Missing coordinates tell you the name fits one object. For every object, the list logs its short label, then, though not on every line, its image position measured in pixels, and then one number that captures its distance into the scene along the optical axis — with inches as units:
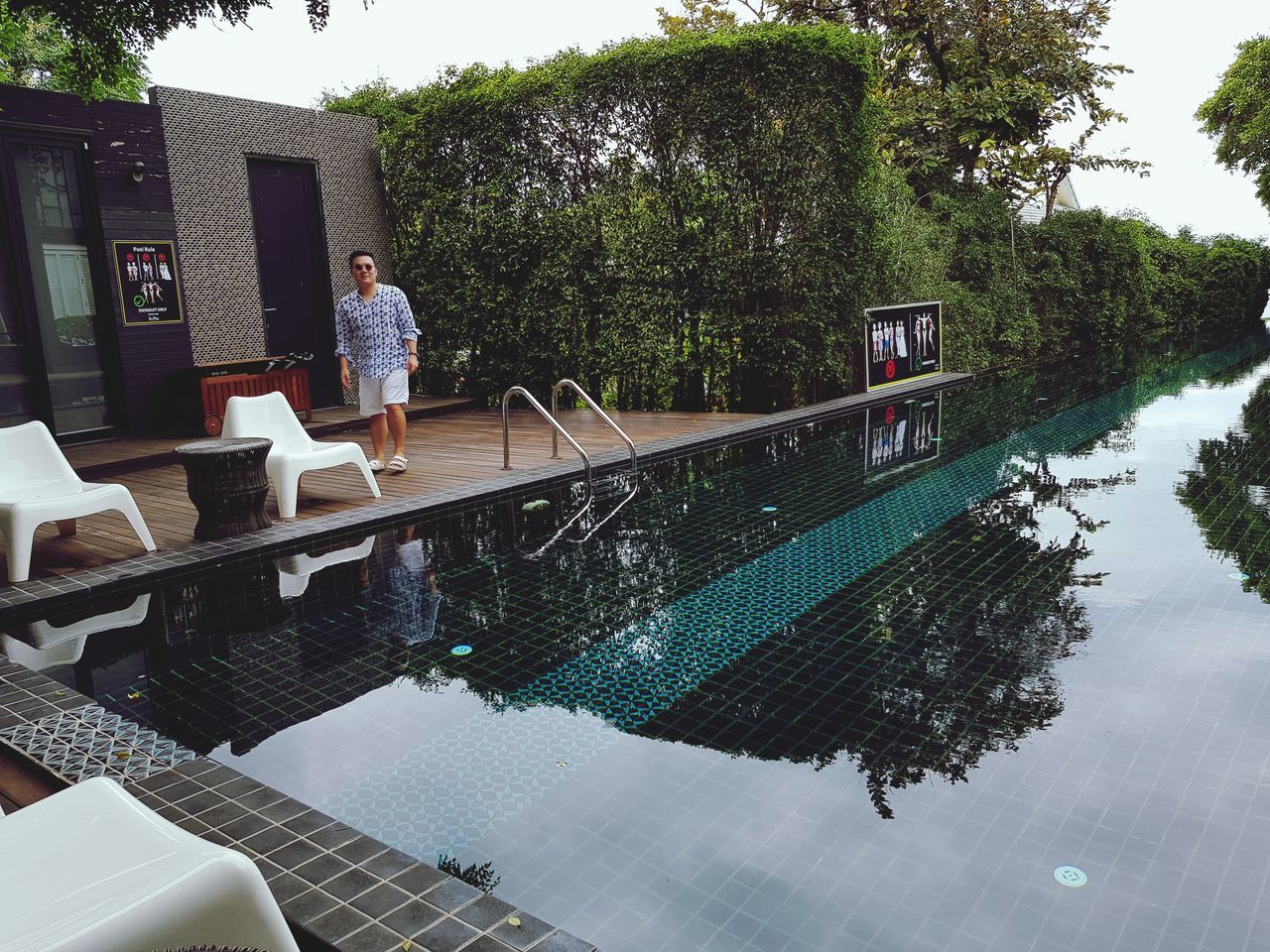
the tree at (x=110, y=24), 236.2
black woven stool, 210.5
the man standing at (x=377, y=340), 282.4
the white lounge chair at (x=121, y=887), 57.4
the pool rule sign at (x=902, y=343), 450.6
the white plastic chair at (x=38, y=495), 187.6
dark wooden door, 418.0
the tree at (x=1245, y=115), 981.8
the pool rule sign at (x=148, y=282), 359.9
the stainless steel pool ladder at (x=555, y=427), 267.4
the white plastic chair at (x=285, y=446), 234.5
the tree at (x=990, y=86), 596.1
